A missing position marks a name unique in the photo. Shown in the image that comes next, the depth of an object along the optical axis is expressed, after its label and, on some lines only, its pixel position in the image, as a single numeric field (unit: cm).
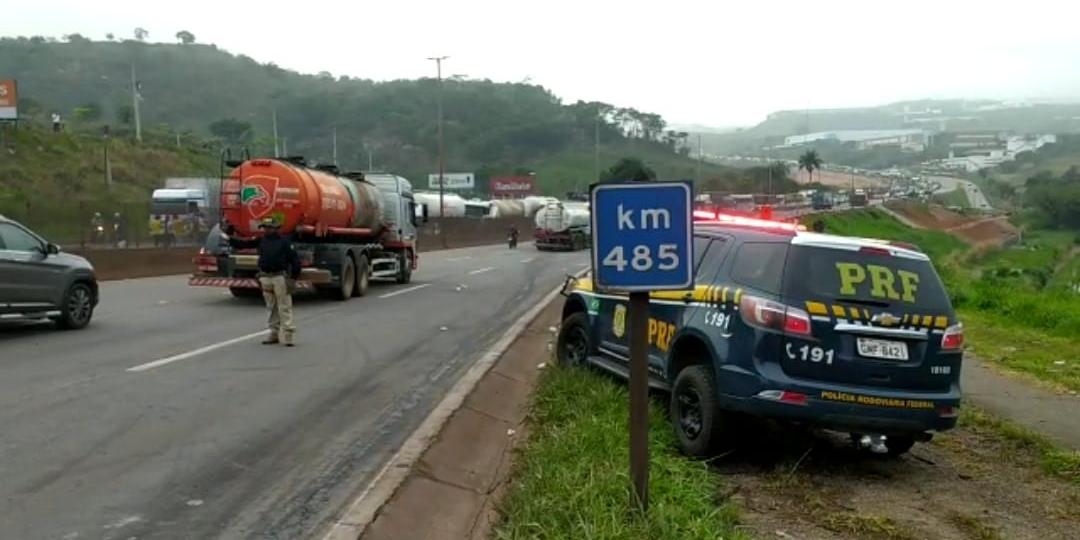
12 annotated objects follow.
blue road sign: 552
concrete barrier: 2911
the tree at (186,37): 18200
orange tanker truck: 2048
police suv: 745
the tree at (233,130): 11031
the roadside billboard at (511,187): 10756
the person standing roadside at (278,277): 1428
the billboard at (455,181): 11226
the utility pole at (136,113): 8090
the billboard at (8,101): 6009
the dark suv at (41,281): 1471
